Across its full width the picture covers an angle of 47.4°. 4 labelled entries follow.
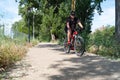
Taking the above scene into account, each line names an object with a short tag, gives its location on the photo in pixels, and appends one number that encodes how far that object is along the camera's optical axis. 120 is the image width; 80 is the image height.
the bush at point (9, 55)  4.11
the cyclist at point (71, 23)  5.82
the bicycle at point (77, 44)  5.62
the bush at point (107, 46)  6.05
